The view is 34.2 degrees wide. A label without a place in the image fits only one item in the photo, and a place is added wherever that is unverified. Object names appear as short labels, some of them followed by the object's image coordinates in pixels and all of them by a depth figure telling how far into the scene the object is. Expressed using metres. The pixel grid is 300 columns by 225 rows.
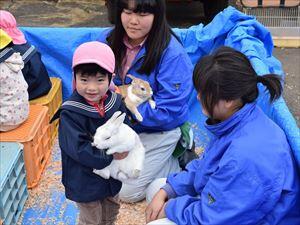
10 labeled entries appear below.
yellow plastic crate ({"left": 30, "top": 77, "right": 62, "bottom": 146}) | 3.06
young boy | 1.71
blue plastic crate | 2.29
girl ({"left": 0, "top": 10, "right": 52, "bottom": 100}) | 2.95
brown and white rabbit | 2.31
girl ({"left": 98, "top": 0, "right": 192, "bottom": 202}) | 2.36
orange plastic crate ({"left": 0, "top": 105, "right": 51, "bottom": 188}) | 2.62
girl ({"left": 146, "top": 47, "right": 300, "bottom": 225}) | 1.53
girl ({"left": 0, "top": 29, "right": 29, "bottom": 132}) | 2.61
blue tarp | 3.17
